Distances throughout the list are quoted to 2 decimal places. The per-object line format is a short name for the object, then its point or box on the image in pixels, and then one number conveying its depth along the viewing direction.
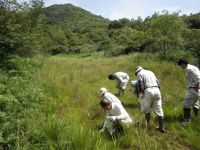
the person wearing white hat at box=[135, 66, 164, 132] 4.44
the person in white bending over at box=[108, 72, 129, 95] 6.87
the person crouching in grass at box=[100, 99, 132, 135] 3.97
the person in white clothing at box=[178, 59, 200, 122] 4.70
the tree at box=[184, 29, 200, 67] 11.32
